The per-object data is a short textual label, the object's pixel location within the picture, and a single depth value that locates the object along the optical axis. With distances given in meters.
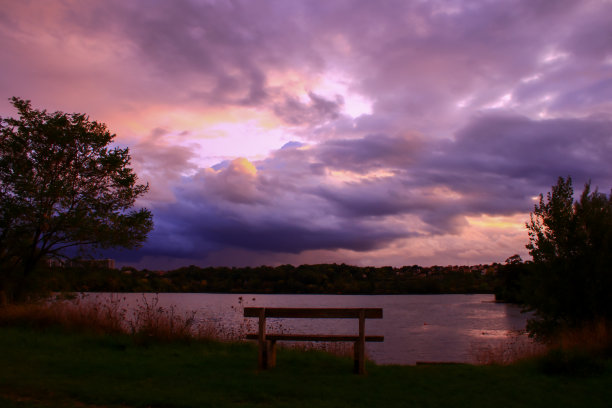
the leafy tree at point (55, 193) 20.95
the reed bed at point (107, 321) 12.74
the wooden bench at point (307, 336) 9.43
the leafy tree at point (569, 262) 16.59
